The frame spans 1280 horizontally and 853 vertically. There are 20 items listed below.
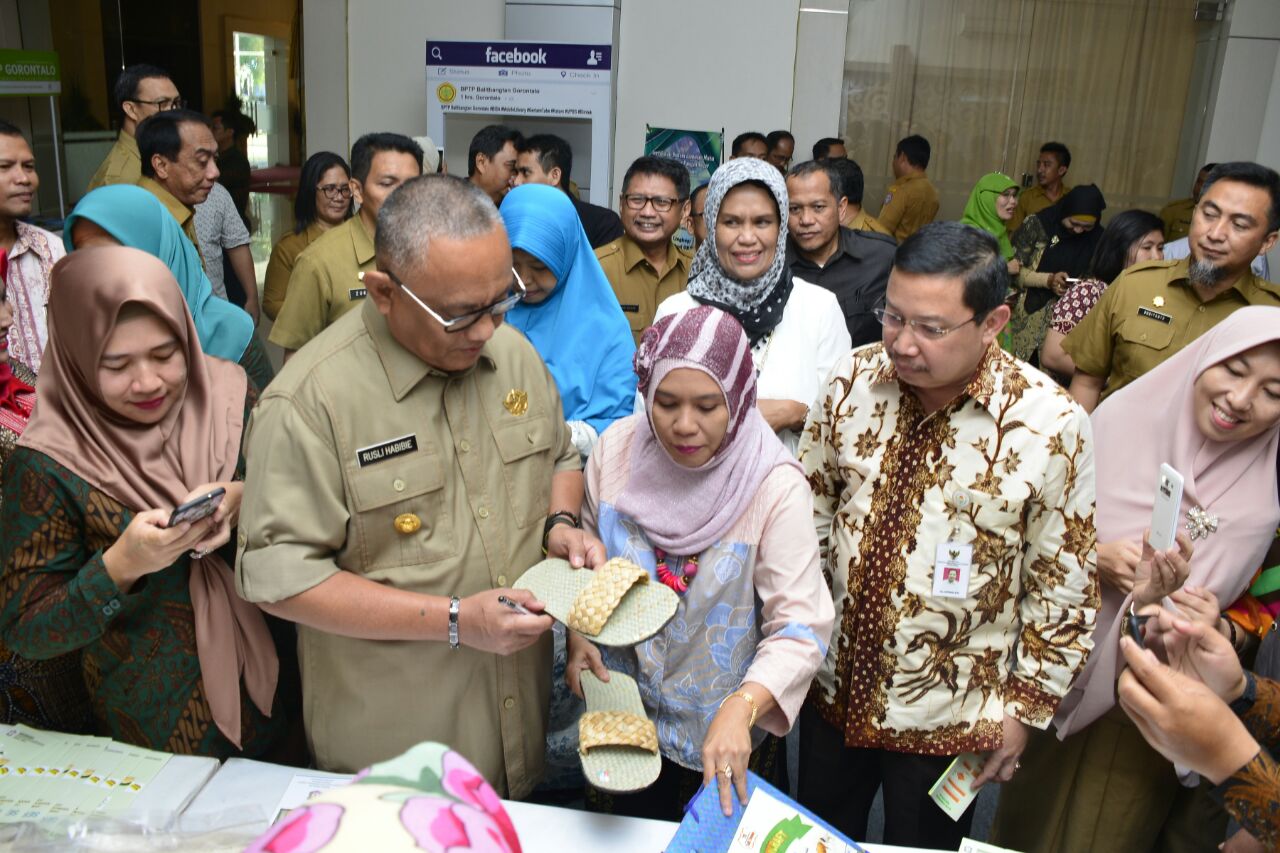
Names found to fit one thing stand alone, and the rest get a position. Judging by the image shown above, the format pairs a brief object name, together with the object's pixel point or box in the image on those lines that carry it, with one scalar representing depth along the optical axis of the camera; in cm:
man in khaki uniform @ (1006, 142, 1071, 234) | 699
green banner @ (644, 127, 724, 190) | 707
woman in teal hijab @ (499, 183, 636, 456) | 231
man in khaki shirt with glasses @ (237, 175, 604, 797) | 143
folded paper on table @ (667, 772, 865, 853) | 135
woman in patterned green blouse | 154
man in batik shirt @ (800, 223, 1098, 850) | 167
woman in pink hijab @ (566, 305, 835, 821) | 156
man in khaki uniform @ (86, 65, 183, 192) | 405
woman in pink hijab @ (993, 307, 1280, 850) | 181
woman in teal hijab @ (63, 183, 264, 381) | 235
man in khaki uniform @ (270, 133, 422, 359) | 303
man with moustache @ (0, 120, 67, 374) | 270
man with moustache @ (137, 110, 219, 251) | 346
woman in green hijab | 629
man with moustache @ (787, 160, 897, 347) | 343
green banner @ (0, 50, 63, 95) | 489
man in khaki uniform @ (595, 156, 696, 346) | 340
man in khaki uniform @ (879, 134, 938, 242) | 689
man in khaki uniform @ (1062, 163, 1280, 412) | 283
